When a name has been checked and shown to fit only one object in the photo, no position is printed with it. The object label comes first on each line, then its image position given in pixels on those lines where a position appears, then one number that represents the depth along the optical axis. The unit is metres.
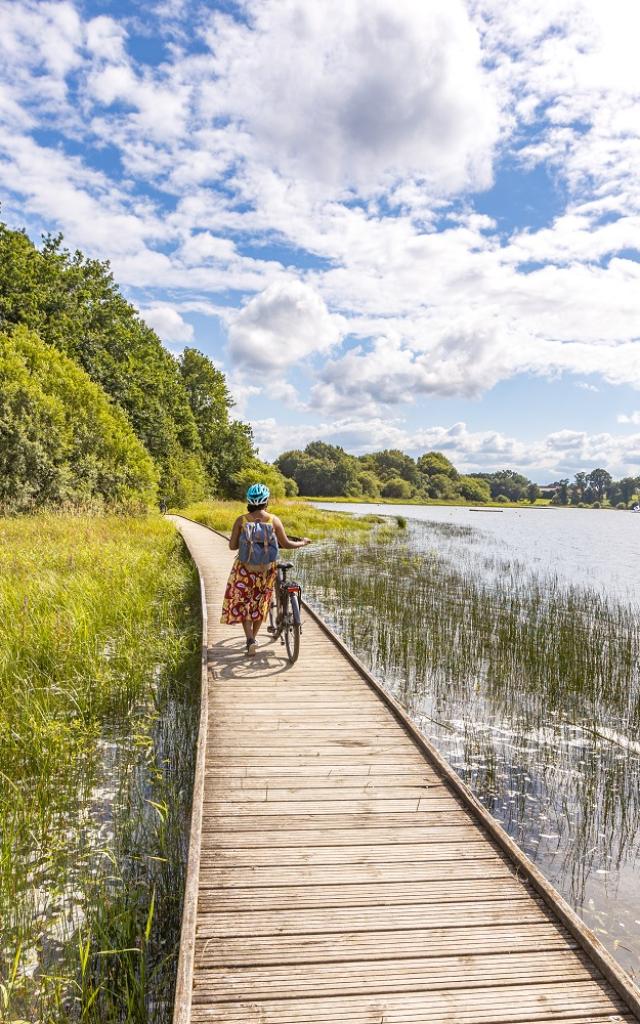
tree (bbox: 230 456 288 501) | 53.06
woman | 6.62
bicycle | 7.01
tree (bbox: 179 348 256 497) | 54.78
